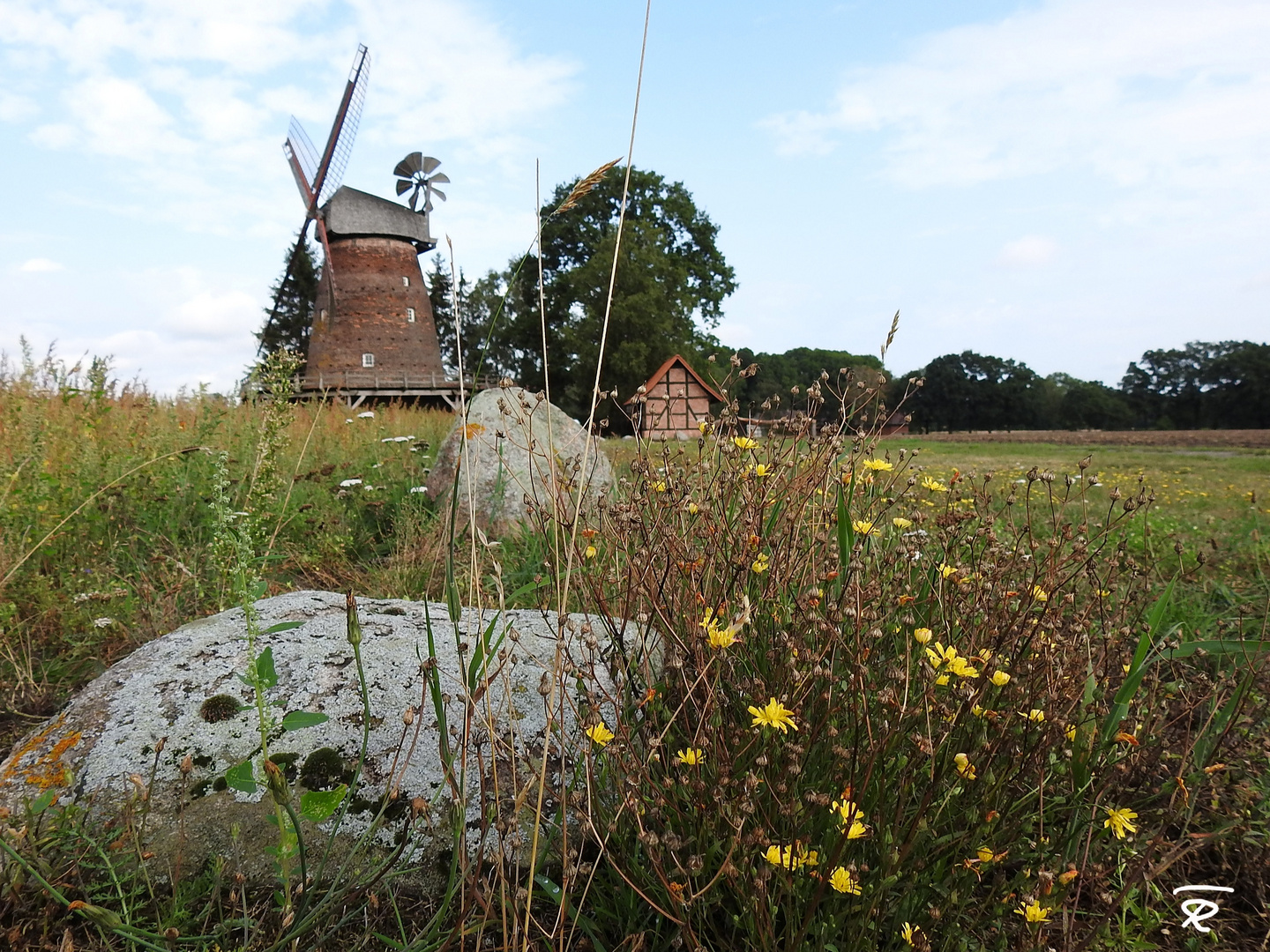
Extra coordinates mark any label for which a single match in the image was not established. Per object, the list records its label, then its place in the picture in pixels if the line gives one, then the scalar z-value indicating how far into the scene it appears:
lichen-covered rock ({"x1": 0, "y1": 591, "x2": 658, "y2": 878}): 1.84
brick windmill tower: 24.23
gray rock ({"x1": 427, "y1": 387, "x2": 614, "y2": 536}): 5.03
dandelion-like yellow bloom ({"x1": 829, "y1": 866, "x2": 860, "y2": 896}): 1.31
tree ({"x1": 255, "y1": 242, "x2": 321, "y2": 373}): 34.62
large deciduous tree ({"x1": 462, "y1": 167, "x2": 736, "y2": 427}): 26.81
